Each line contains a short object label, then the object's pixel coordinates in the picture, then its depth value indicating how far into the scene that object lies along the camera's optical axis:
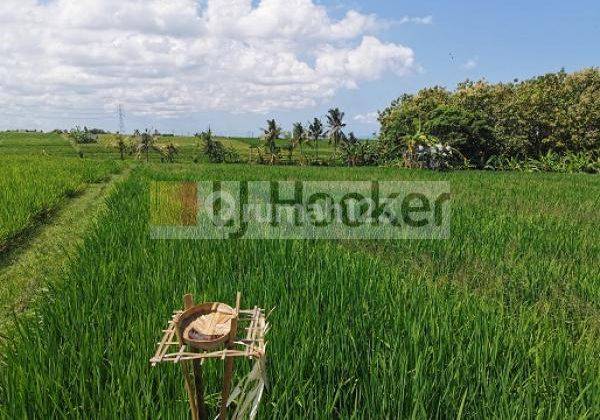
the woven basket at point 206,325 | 1.01
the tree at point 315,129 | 42.47
